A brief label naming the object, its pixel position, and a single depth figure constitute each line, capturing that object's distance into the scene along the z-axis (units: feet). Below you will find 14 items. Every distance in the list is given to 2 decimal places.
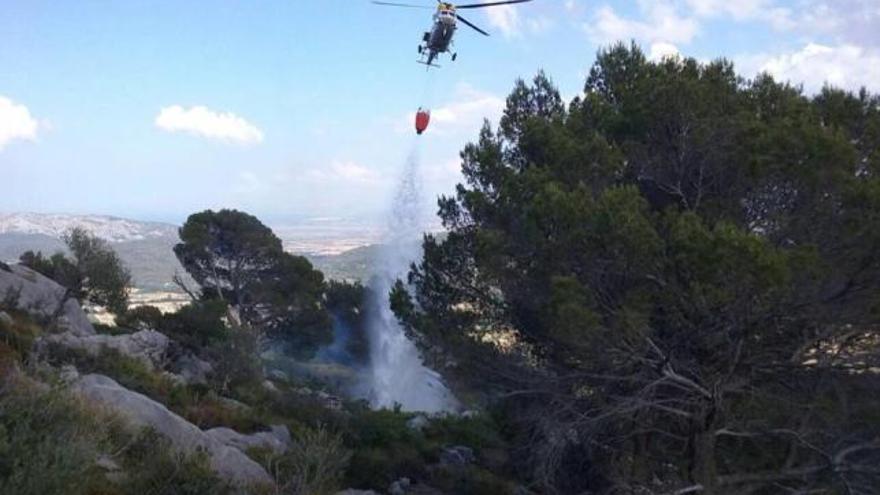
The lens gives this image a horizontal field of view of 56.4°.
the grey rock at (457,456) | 53.47
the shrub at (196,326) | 76.43
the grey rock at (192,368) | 65.62
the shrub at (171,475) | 24.61
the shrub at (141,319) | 85.35
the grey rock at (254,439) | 41.86
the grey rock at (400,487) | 44.39
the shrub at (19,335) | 44.47
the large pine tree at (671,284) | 33.06
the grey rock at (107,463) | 26.40
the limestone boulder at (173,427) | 33.91
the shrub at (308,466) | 28.73
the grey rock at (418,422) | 63.67
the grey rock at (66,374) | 25.91
